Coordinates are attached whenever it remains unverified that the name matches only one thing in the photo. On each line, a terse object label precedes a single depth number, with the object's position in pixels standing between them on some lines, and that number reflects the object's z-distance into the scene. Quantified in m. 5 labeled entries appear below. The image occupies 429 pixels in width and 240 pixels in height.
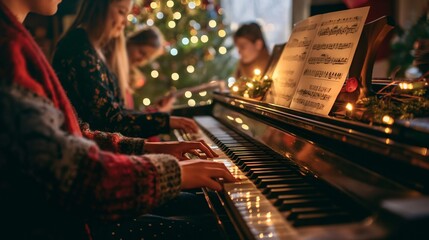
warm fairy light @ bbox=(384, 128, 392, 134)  1.04
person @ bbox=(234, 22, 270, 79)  4.79
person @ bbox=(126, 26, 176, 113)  4.23
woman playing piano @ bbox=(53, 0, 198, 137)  2.30
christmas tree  5.38
